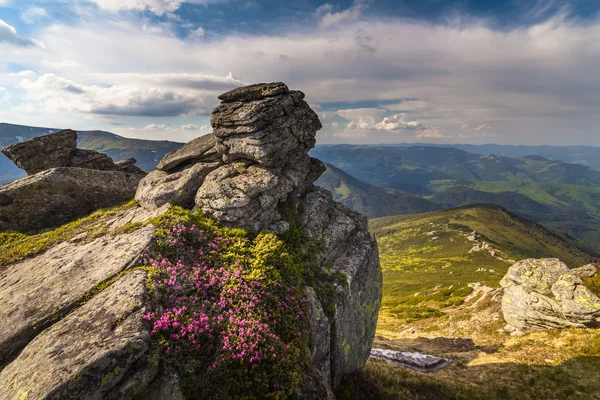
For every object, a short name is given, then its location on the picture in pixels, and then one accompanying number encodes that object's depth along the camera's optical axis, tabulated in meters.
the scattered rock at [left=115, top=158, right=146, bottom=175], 37.16
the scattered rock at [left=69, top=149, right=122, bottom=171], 32.78
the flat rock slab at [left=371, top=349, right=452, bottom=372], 33.88
